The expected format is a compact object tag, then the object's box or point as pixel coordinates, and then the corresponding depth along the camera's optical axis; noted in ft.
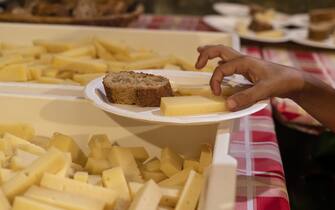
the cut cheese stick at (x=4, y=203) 2.02
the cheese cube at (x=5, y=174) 2.25
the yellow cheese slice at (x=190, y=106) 2.37
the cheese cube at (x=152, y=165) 2.68
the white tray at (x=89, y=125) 2.89
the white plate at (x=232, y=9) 7.12
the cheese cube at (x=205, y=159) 2.55
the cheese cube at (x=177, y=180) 2.43
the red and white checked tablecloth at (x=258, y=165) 2.48
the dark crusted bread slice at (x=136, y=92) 2.55
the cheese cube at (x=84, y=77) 3.58
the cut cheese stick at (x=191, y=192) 2.21
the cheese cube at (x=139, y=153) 2.81
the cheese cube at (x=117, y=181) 2.27
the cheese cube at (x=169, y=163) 2.60
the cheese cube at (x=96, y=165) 2.53
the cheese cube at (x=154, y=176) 2.60
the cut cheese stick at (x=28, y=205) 1.96
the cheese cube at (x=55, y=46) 4.41
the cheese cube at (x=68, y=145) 2.72
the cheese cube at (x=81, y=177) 2.30
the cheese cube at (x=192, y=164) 2.61
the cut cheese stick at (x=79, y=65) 3.80
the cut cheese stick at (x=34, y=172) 2.13
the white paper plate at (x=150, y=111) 2.29
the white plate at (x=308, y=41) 5.66
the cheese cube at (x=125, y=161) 2.52
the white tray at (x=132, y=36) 4.86
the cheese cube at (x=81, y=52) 4.15
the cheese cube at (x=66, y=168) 2.33
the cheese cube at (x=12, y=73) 3.57
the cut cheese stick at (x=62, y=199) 2.02
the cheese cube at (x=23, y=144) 2.58
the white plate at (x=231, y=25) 5.65
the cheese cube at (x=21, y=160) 2.35
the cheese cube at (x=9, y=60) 3.73
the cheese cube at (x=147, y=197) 2.06
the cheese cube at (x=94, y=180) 2.37
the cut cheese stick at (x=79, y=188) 2.17
